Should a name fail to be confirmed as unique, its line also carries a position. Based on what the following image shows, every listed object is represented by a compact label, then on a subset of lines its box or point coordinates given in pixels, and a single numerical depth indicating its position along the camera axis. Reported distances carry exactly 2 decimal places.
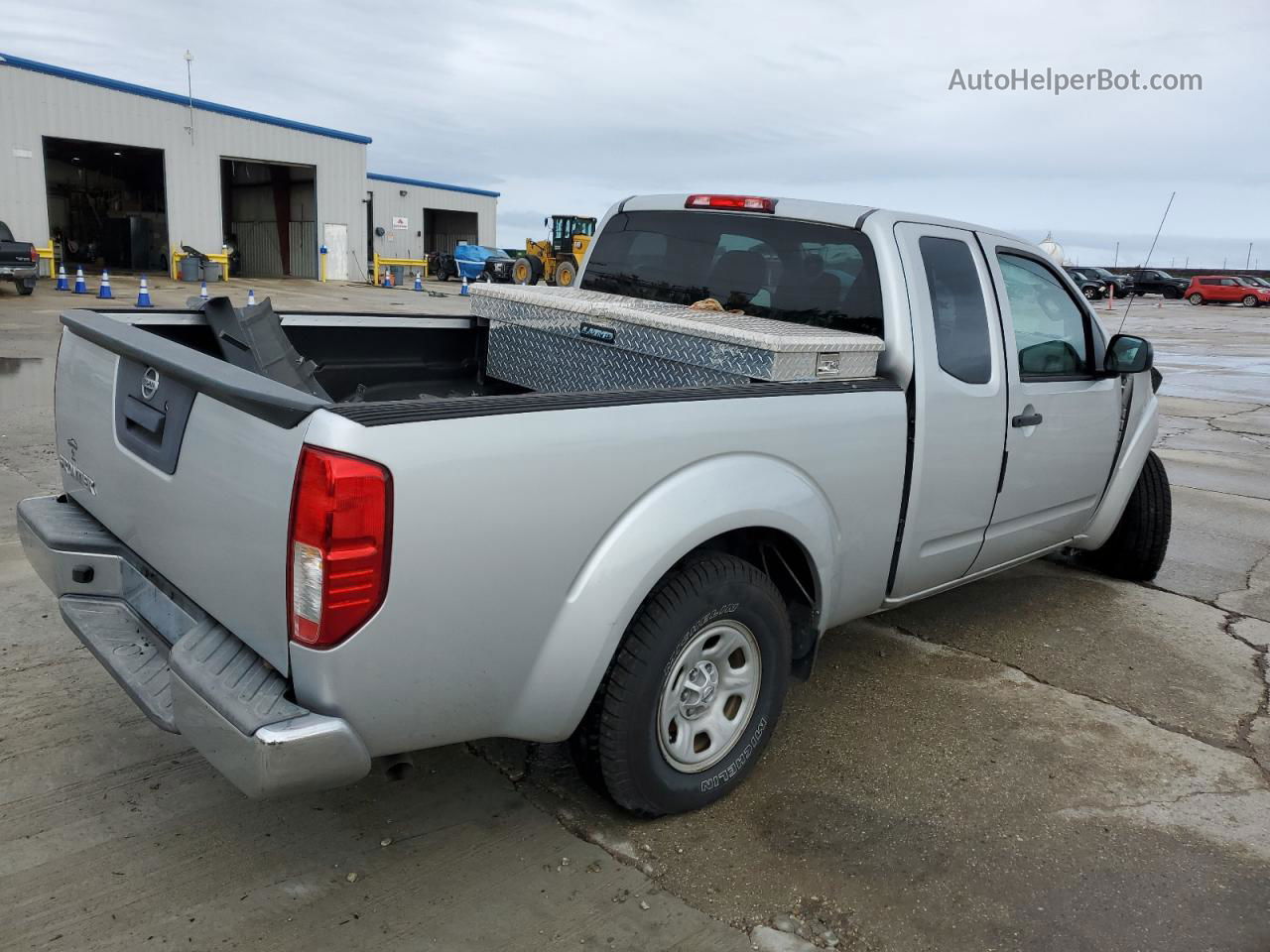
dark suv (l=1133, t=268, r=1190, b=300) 53.81
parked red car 47.19
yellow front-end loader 35.81
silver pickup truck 2.13
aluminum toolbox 3.21
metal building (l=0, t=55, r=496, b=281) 25.47
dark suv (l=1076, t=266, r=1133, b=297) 47.25
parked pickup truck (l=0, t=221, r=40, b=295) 19.52
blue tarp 41.81
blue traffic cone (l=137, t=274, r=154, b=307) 19.02
